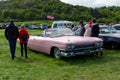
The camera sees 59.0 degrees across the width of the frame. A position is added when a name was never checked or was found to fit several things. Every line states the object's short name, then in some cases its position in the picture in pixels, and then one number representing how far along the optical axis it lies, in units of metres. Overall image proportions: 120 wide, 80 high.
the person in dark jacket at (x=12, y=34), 4.27
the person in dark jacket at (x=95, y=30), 4.94
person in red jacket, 4.44
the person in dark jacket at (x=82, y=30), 5.23
